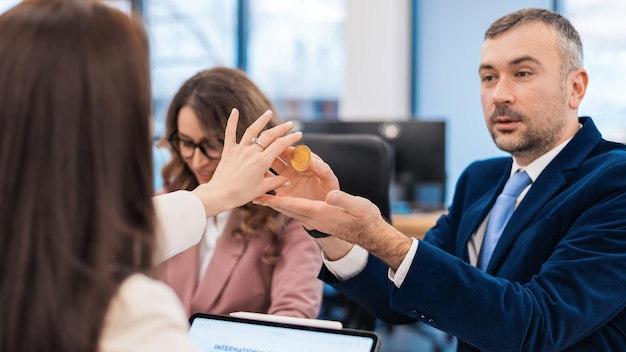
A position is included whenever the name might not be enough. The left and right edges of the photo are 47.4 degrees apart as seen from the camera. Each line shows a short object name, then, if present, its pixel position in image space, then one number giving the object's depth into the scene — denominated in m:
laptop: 1.10
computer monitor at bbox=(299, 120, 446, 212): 3.50
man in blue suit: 1.23
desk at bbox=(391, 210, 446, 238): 3.31
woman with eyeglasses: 1.69
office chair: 1.92
